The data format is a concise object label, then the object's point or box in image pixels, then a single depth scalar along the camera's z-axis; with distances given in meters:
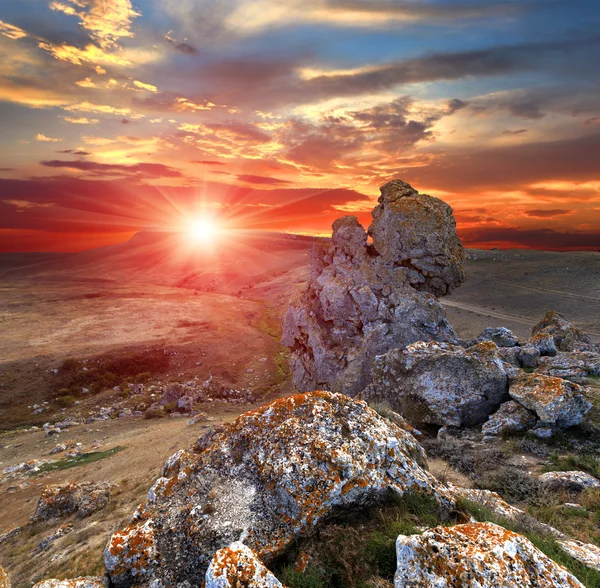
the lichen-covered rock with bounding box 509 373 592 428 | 12.87
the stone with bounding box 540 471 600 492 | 9.50
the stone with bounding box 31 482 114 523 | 13.72
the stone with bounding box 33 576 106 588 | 5.46
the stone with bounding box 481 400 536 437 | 13.28
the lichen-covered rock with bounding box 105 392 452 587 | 5.75
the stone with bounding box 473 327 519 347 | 25.87
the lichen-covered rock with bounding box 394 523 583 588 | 4.09
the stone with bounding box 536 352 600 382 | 18.03
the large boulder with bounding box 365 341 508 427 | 14.85
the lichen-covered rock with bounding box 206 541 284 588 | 4.64
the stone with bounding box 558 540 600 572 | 5.68
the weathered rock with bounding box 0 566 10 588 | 5.79
